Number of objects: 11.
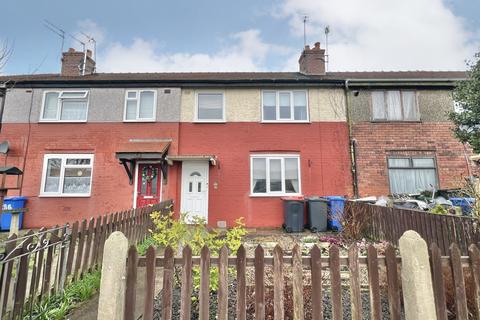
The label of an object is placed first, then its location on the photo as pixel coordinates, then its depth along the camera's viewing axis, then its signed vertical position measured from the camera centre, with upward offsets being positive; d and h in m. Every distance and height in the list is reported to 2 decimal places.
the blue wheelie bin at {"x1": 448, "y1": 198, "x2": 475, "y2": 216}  8.21 -0.30
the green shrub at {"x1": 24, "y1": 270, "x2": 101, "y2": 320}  3.16 -1.43
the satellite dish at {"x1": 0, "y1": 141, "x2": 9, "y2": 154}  10.77 +1.91
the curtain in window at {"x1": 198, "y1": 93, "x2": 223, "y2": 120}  11.70 +3.94
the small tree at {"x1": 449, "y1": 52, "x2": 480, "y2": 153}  9.20 +3.10
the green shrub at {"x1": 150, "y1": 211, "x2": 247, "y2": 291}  3.57 -0.65
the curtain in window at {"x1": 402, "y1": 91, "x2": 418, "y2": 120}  11.60 +3.95
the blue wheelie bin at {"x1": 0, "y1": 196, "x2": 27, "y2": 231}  10.14 -0.50
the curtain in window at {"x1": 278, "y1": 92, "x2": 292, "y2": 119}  11.73 +4.00
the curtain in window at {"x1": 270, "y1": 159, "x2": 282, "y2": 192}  11.14 +0.76
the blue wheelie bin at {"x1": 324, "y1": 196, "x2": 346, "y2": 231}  9.30 -0.54
